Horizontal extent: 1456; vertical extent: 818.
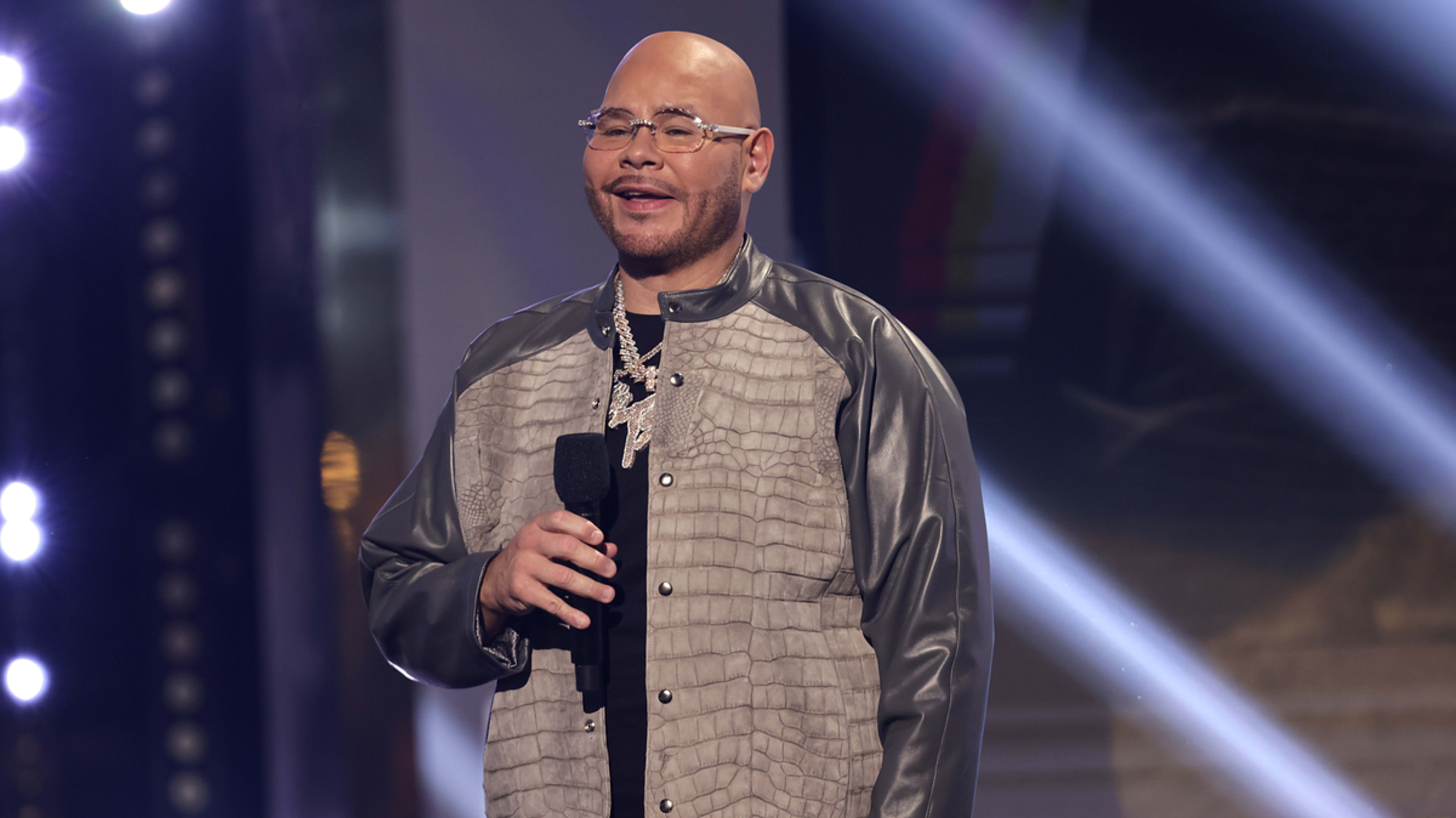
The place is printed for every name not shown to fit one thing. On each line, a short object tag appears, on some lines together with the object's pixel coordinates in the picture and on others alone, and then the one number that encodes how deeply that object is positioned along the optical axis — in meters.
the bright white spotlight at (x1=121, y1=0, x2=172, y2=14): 11.37
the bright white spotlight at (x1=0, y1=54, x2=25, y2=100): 11.35
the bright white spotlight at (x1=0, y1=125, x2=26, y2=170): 11.35
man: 10.58
